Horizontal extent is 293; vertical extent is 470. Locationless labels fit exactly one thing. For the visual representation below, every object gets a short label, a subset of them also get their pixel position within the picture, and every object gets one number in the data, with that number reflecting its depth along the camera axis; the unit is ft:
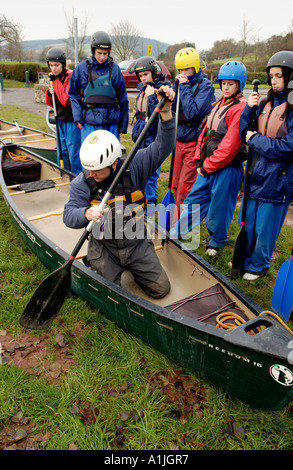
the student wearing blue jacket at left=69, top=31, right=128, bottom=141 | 18.05
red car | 59.11
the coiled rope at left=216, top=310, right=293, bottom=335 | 9.37
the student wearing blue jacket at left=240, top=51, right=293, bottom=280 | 11.67
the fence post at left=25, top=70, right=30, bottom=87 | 96.40
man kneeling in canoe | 10.20
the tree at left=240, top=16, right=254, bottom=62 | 104.36
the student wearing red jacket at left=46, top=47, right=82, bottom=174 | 20.06
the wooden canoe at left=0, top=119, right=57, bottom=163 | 25.18
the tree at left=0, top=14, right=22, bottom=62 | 113.29
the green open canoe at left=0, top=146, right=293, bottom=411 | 7.78
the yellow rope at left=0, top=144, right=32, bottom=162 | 21.36
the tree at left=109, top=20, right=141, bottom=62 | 121.85
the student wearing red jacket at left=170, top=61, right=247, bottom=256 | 13.60
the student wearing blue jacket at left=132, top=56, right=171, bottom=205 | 17.58
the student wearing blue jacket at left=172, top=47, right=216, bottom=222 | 15.43
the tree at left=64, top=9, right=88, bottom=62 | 102.19
